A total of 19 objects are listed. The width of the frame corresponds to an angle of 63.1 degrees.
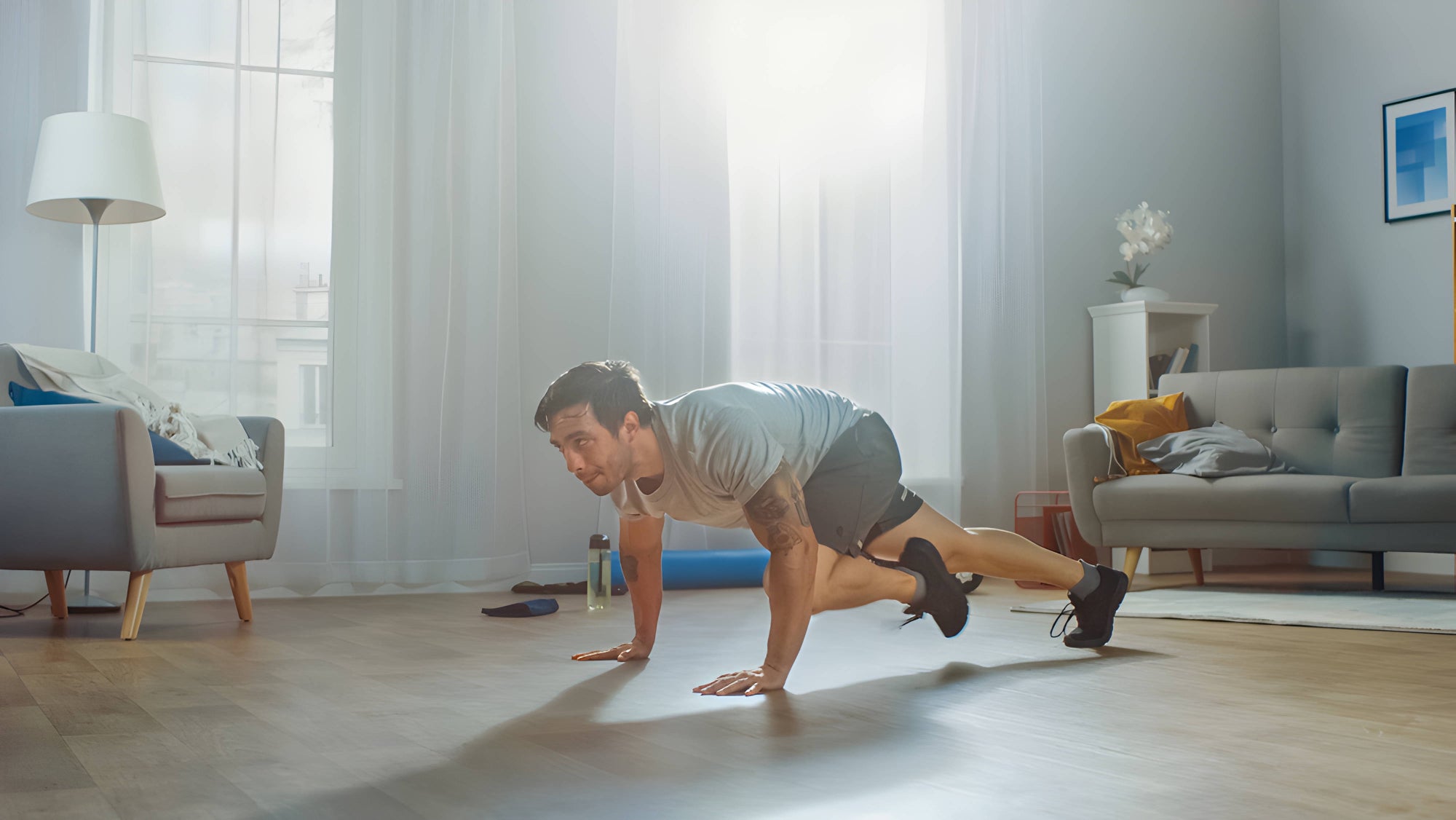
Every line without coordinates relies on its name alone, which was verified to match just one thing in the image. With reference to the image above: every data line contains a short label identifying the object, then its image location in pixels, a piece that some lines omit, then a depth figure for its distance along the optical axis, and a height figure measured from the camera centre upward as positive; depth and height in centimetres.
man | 191 -11
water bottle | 354 -42
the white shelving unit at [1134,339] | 514 +45
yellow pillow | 420 +6
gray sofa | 369 -14
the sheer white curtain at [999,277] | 511 +71
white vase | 520 +64
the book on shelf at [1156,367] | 518 +32
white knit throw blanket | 314 +8
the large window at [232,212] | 378 +74
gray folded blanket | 403 -5
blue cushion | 305 +8
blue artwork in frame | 516 +126
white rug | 302 -47
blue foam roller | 412 -46
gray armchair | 277 -15
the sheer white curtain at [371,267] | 385 +57
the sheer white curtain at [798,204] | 451 +94
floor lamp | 334 +77
